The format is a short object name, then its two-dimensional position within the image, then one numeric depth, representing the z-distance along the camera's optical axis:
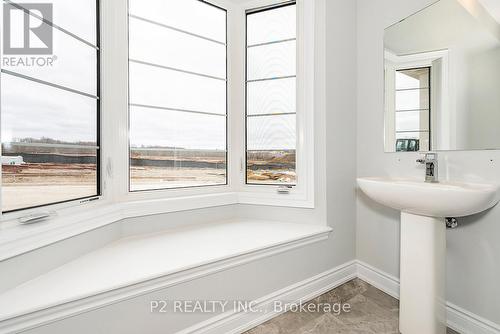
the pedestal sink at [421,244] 1.25
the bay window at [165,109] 1.22
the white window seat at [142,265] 0.97
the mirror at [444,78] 1.40
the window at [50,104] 1.09
